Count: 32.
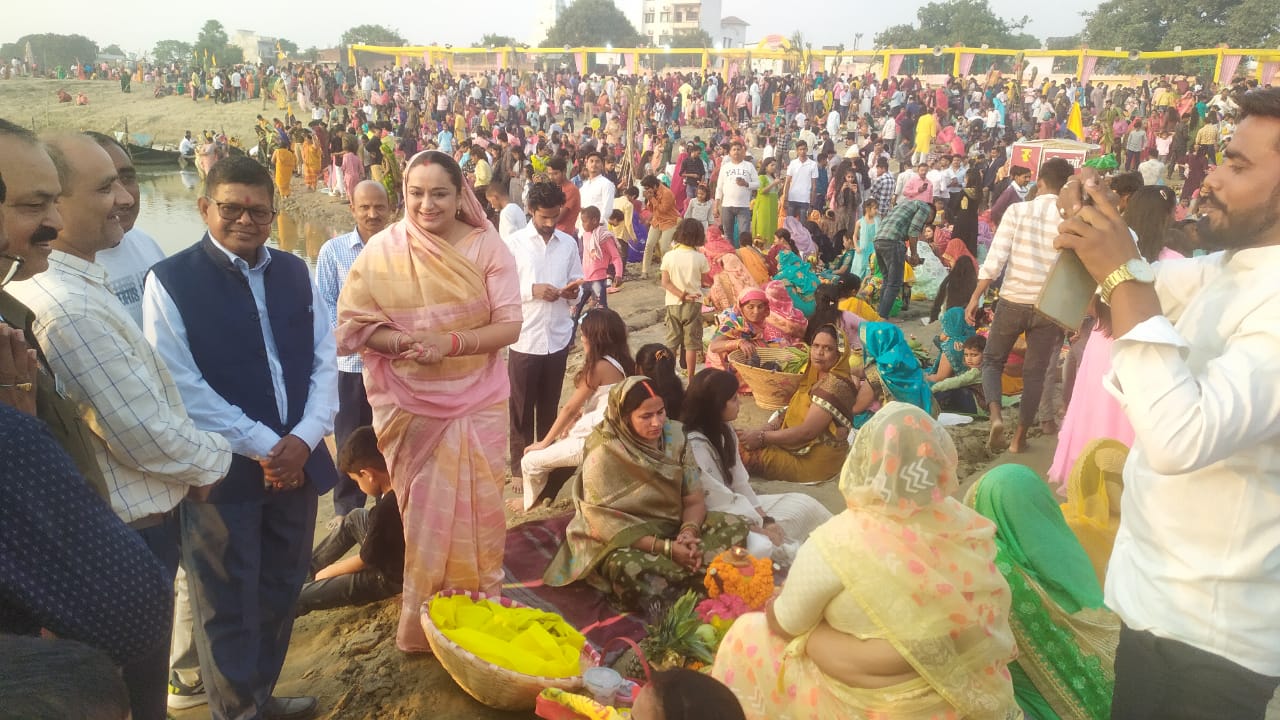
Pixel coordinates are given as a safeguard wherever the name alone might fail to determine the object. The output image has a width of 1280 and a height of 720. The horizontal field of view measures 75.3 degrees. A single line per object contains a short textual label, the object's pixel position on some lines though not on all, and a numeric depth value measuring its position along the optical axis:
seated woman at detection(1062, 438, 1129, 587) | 3.19
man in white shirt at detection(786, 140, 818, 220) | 12.28
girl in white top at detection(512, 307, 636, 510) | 4.45
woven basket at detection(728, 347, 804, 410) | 6.12
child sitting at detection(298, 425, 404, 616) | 3.38
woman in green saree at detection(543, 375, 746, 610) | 3.58
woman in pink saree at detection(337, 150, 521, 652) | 3.07
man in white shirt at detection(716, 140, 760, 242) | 11.15
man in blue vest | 2.59
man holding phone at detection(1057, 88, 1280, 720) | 1.44
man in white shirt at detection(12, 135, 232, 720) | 2.04
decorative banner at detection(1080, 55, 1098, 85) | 26.91
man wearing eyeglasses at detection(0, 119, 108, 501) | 1.79
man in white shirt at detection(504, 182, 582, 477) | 5.02
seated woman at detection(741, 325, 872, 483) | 4.98
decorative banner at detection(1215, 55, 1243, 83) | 24.45
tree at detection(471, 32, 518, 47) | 77.00
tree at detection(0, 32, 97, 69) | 67.62
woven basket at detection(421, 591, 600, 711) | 2.73
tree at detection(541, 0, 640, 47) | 69.50
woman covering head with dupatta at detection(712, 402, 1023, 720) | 2.10
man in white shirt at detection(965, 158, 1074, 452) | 5.07
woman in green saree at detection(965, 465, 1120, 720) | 2.69
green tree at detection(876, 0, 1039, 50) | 52.00
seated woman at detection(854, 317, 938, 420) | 5.24
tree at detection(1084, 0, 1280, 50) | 33.69
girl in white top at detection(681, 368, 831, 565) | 3.97
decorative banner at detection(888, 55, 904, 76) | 29.58
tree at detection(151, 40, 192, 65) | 81.94
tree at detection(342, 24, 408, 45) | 76.06
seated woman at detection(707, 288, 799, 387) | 6.48
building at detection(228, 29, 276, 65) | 67.38
